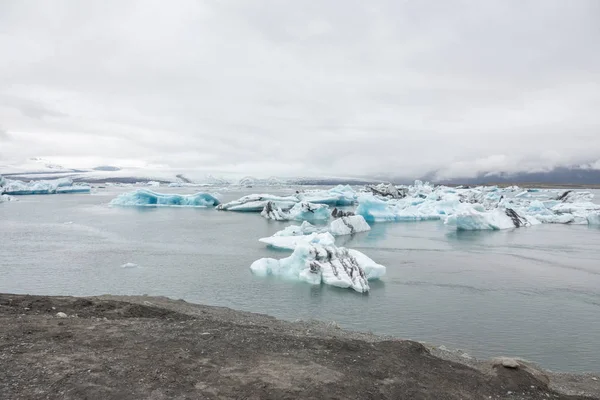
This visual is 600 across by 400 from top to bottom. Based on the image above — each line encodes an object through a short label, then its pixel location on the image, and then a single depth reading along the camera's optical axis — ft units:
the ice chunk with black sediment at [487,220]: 66.33
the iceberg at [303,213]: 79.66
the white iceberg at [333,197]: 110.63
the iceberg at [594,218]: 78.28
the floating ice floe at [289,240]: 40.07
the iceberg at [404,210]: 78.07
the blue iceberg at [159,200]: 107.45
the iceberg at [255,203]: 97.09
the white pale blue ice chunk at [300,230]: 50.85
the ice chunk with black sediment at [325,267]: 31.32
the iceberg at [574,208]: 87.54
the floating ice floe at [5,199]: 115.05
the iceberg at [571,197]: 118.60
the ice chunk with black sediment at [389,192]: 140.02
